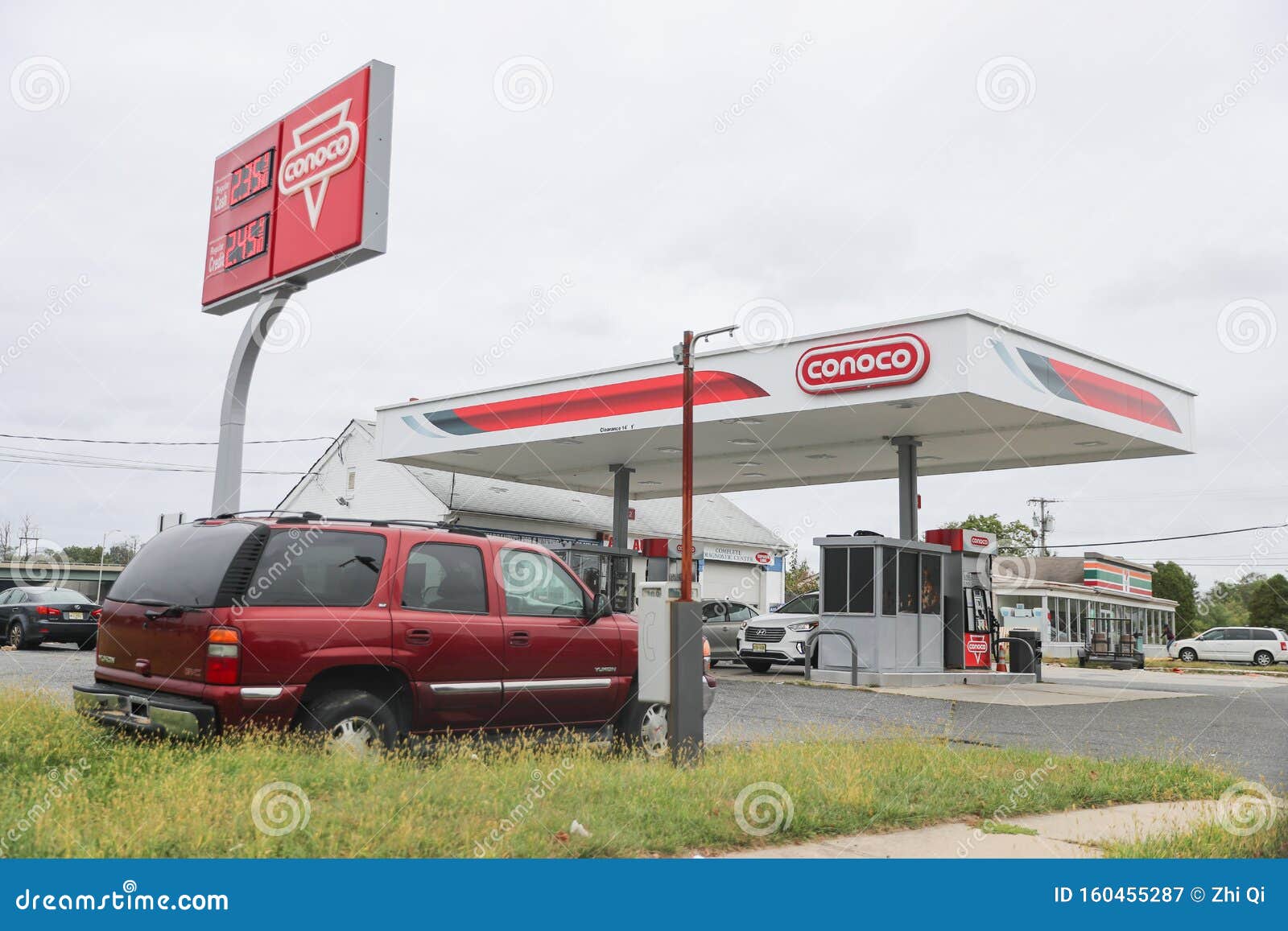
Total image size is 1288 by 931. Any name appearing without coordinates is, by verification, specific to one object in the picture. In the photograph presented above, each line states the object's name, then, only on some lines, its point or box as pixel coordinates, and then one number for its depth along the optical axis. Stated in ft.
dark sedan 70.44
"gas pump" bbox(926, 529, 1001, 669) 72.13
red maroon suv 22.47
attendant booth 66.28
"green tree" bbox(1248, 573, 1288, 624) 209.97
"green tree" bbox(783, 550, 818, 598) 245.24
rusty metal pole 28.96
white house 106.93
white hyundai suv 72.38
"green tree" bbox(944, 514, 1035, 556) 231.09
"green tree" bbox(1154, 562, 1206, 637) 230.68
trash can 75.66
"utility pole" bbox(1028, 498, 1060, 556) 246.06
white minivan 142.61
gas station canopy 57.77
